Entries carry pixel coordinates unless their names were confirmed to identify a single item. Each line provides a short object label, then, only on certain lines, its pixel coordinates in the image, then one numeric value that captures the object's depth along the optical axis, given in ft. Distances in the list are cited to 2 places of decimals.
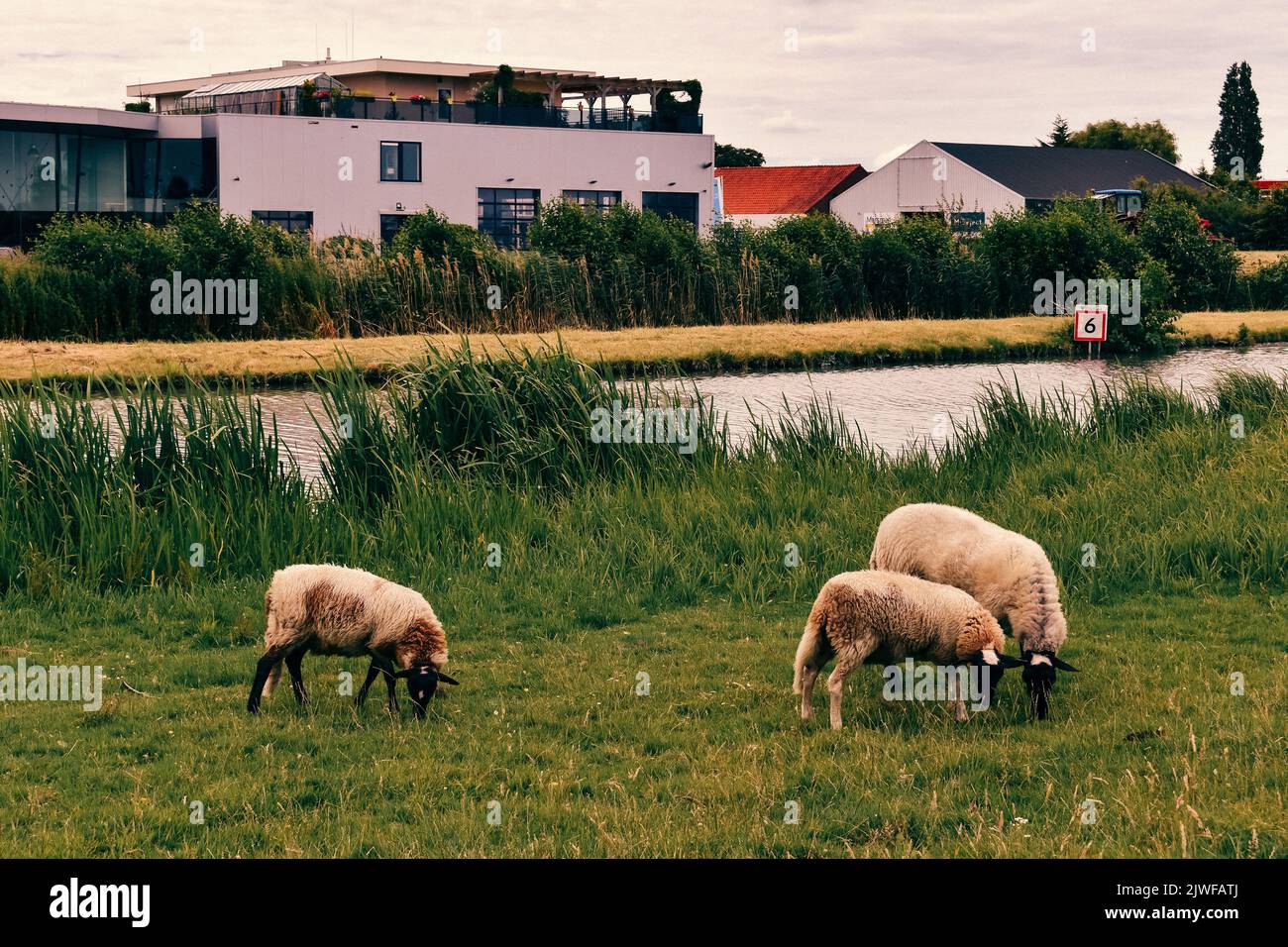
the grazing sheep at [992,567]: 27.30
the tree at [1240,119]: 373.40
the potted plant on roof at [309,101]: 181.98
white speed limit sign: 114.32
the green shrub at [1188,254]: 151.23
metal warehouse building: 257.75
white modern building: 168.25
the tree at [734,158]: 379.14
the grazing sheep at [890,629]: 25.05
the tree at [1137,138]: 336.49
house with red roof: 286.05
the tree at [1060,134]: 366.22
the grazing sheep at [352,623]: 25.53
